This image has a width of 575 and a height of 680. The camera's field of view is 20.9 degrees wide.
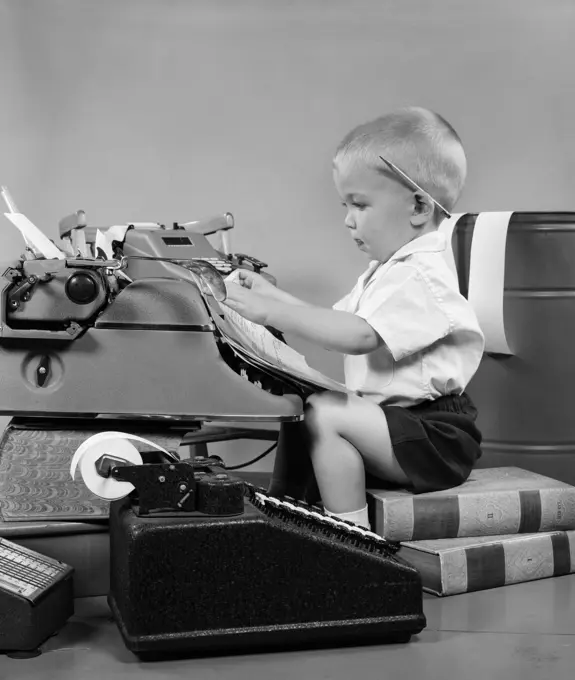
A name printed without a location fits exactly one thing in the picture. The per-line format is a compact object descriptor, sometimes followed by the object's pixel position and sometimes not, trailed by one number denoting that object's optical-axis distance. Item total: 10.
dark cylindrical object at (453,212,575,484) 2.26
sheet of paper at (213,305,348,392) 1.81
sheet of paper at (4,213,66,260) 1.82
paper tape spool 1.59
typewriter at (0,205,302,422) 1.70
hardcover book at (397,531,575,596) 1.79
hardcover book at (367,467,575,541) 1.84
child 1.86
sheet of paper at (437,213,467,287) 2.28
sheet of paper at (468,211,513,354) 2.23
